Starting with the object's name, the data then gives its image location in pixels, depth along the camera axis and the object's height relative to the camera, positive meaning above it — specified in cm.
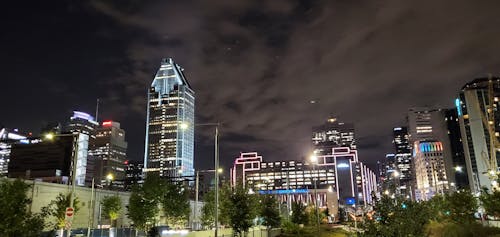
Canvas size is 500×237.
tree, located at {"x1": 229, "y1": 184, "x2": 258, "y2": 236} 3675 +60
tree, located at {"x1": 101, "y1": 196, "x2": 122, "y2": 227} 5700 +199
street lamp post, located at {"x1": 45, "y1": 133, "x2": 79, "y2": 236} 2576 +489
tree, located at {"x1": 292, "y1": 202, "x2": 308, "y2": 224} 7388 +21
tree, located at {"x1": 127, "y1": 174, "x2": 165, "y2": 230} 5291 +228
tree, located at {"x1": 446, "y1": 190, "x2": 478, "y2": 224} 4670 +50
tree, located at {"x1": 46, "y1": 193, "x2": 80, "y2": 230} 4572 +177
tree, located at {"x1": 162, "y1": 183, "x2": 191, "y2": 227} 5922 +196
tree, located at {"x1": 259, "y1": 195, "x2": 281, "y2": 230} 5581 +26
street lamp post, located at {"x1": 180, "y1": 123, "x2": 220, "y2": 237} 2830 +488
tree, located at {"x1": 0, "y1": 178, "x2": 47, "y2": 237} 2075 +37
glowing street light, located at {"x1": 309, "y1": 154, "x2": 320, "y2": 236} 3944 +543
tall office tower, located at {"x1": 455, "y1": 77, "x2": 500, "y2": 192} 17462 +3722
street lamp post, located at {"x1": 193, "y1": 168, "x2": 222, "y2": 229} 7340 -14
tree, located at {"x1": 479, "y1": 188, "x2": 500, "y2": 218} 3906 +66
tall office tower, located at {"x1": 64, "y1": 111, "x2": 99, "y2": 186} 17288 +2599
